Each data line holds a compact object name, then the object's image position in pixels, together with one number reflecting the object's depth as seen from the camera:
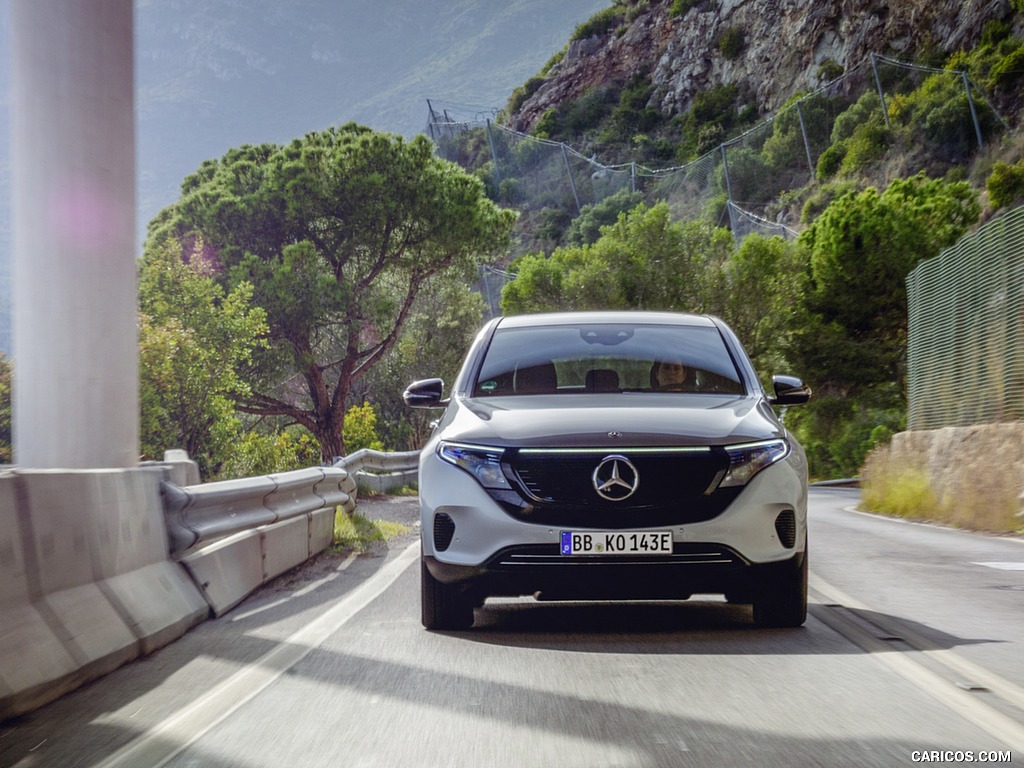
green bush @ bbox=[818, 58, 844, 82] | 93.56
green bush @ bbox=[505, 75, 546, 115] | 144.50
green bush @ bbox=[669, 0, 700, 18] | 128.25
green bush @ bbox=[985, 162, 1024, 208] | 53.16
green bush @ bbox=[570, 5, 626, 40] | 142.12
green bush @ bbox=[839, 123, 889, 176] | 69.38
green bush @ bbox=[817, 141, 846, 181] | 74.31
